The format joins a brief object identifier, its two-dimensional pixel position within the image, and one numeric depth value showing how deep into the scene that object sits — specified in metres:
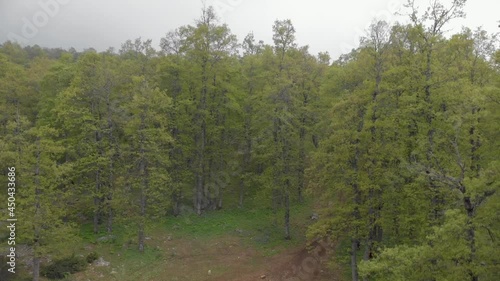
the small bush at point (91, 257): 22.28
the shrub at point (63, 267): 20.34
